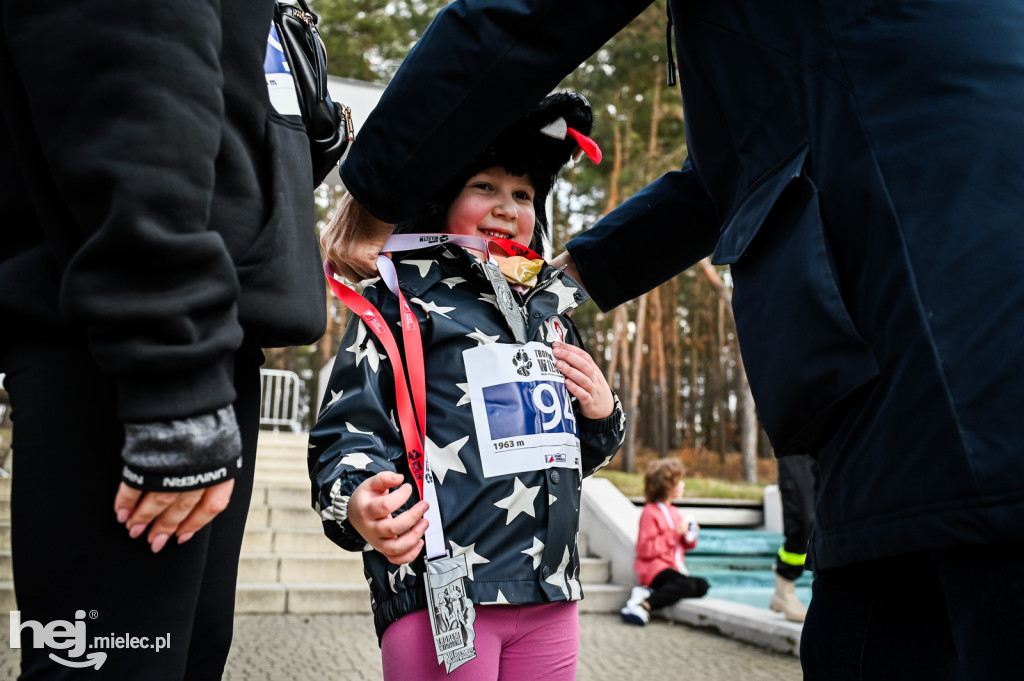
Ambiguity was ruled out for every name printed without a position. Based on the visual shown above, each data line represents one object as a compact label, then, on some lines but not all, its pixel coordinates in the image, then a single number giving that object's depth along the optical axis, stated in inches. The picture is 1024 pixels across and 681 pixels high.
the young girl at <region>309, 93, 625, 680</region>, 63.3
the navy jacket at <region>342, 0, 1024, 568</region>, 37.8
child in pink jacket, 228.8
